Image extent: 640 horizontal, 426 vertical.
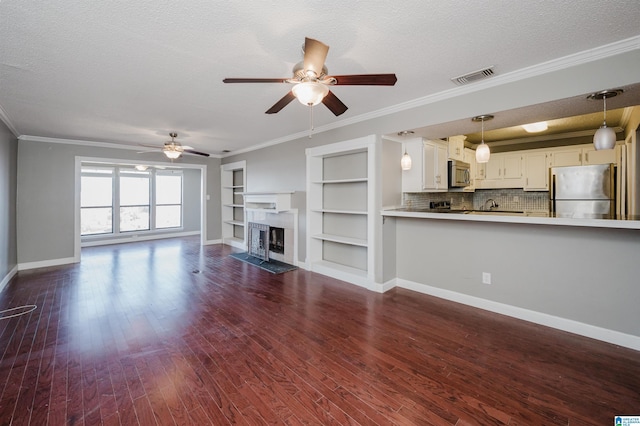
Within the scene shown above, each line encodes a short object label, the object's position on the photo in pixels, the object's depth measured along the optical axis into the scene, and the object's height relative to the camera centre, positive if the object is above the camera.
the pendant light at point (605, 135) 2.35 +0.69
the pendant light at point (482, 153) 3.40 +0.77
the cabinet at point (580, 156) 4.70 +1.06
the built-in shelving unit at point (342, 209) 4.10 +0.09
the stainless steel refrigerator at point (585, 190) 4.04 +0.39
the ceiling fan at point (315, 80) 1.84 +0.97
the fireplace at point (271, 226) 5.43 -0.28
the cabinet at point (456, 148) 4.96 +1.25
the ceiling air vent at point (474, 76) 2.65 +1.41
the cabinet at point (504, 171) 5.66 +0.93
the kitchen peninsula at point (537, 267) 2.57 -0.61
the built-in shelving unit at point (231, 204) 7.96 +0.28
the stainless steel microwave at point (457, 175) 4.85 +0.72
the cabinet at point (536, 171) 5.33 +0.87
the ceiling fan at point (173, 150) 4.90 +1.16
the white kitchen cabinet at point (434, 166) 4.27 +0.79
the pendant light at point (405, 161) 4.04 +0.79
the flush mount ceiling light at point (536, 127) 4.34 +1.44
